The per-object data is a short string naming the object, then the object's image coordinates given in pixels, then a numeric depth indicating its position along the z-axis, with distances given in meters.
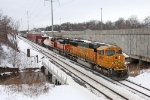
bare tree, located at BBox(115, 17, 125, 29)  103.56
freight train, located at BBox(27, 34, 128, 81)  17.66
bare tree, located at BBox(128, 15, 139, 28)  115.09
